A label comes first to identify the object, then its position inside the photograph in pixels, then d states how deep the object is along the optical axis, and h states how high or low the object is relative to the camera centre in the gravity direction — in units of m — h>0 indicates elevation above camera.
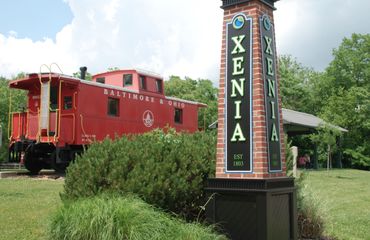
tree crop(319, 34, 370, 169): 43.00 +5.99
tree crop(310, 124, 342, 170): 27.82 +1.39
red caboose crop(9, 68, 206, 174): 18.47 +1.82
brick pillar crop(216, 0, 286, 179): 6.18 +0.78
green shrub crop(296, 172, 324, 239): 7.59 -1.00
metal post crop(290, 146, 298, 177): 8.62 +0.01
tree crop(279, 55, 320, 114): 49.06 +6.71
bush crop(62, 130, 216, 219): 6.52 -0.22
